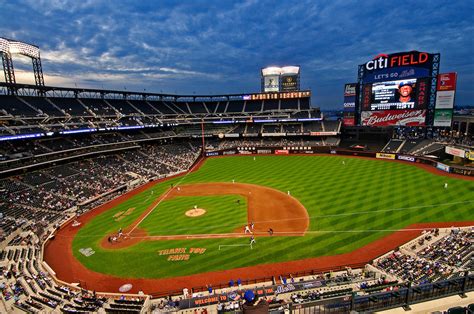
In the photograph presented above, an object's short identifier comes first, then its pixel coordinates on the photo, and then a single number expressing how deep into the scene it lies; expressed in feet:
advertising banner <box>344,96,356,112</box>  219.00
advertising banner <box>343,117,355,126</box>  223.32
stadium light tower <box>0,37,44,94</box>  168.35
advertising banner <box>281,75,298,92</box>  315.78
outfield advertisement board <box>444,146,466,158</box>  150.82
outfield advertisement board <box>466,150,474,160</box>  145.59
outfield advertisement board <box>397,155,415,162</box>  177.87
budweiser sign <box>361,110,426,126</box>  189.35
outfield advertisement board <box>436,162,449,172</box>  146.72
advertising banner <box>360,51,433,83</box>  179.97
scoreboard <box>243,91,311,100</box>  299.50
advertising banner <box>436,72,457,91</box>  169.48
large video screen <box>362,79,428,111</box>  185.16
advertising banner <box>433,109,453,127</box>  174.91
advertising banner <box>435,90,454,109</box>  172.35
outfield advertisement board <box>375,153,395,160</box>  188.73
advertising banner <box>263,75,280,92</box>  324.60
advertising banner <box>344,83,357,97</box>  217.09
